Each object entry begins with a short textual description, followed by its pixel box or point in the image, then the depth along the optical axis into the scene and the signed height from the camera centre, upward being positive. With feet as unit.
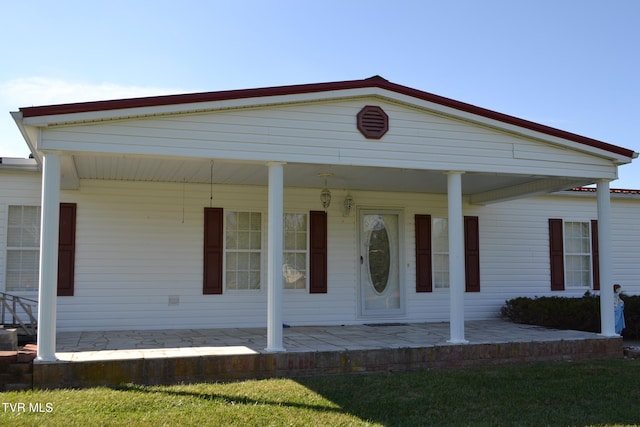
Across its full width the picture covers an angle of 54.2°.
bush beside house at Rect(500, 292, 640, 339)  38.11 -3.57
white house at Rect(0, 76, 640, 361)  26.20 +2.69
